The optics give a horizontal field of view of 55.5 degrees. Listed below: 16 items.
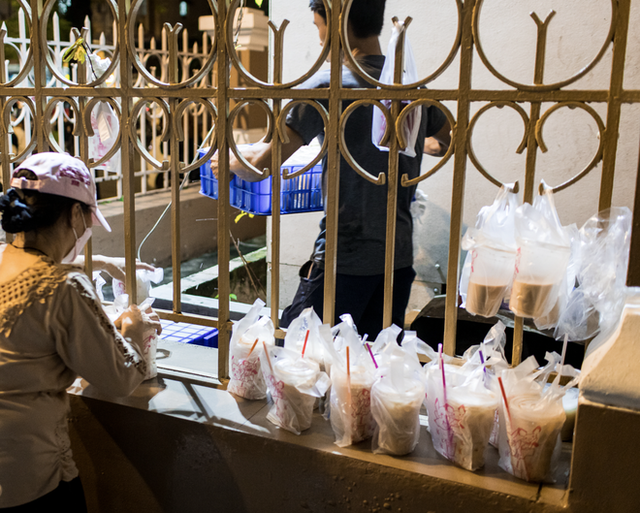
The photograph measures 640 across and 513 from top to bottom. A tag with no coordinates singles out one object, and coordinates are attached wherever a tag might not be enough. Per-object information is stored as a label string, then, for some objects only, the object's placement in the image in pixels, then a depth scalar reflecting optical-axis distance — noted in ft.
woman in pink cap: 5.47
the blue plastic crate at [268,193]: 8.29
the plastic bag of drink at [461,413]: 5.42
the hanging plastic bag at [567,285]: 5.38
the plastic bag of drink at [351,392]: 5.89
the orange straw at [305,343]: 6.30
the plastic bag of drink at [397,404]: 5.60
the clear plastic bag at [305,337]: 6.43
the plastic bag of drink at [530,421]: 5.25
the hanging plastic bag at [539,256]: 5.28
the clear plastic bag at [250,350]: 6.57
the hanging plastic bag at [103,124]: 7.25
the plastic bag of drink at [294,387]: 6.06
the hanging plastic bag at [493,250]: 5.46
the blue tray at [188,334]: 9.55
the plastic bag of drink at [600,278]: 5.15
